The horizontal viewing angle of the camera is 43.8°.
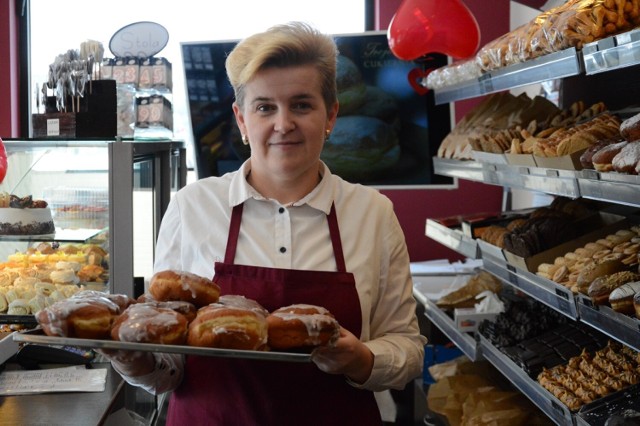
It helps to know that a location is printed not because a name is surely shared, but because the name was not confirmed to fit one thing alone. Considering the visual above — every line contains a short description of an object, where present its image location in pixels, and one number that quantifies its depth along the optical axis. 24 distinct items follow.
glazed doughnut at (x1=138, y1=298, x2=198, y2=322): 1.54
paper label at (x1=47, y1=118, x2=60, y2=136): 2.80
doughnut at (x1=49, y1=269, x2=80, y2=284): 2.79
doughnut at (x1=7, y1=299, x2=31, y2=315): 2.67
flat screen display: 4.38
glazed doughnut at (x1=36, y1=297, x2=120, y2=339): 1.46
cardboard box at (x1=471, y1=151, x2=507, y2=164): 2.87
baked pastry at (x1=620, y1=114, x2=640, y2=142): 2.14
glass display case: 2.60
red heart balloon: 3.47
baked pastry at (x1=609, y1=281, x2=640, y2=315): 2.02
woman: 1.82
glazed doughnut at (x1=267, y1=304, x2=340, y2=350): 1.48
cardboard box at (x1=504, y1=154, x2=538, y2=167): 2.62
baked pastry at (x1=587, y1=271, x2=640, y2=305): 2.12
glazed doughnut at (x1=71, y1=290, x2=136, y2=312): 1.58
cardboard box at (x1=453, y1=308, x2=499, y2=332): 3.39
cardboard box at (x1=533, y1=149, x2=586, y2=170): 2.32
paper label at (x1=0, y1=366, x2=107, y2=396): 2.33
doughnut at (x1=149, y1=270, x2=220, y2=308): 1.61
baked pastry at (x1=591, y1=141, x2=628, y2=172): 2.11
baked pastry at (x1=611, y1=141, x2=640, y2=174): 1.98
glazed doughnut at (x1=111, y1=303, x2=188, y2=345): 1.41
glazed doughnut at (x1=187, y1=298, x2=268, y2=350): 1.45
